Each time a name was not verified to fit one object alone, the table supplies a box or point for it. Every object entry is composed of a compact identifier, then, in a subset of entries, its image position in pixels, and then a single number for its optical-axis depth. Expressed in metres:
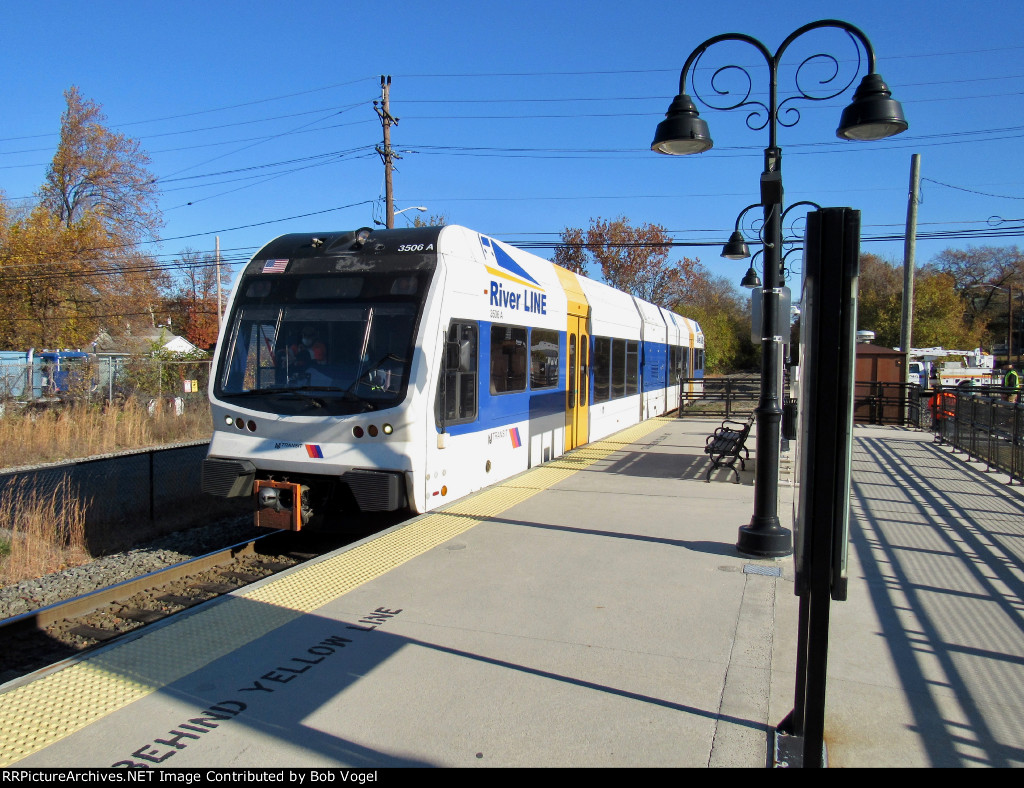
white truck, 33.97
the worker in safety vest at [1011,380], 22.22
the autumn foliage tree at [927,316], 48.25
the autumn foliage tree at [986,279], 72.12
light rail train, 6.89
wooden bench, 11.27
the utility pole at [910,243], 21.39
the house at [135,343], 26.62
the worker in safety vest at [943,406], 15.45
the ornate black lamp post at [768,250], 6.54
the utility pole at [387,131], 25.48
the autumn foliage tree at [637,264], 50.16
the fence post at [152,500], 9.58
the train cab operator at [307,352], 7.32
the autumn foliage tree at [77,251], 30.81
